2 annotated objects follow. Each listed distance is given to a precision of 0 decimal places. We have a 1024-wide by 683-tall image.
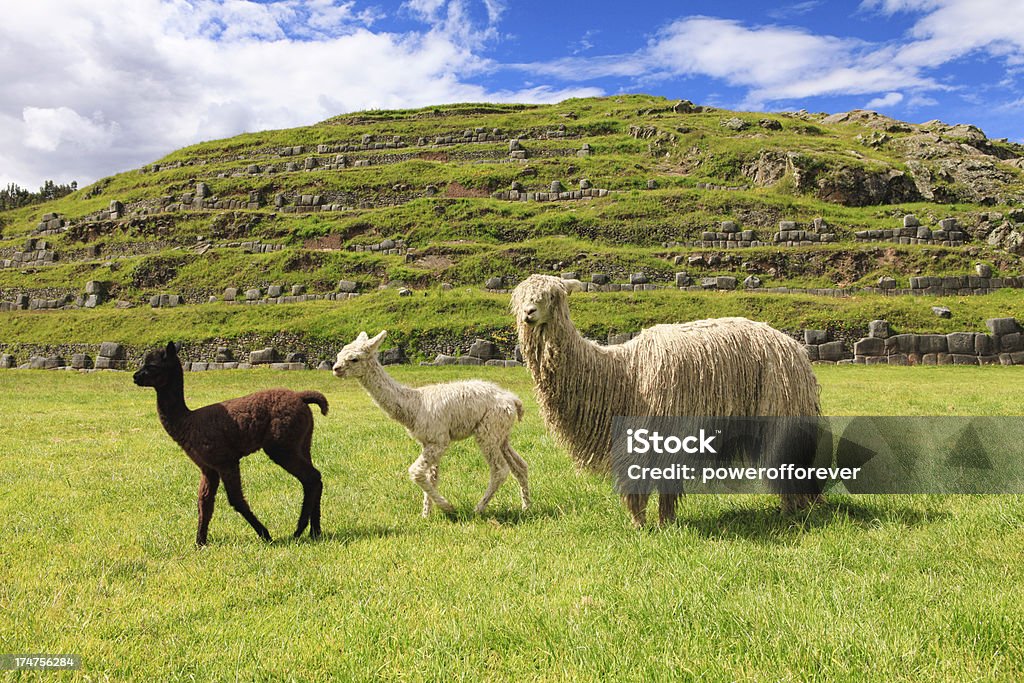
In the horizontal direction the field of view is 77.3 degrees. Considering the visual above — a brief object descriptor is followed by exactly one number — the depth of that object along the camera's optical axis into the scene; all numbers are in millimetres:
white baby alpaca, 6781
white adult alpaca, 6191
